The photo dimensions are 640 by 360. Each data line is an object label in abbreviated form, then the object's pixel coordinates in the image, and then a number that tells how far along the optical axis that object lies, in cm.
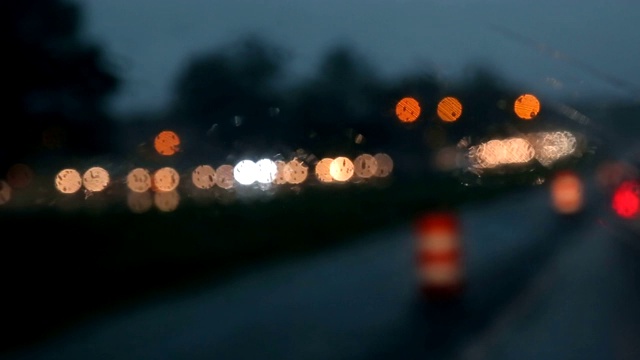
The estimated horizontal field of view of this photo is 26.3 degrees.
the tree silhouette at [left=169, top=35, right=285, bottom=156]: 1625
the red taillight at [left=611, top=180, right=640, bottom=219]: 1252
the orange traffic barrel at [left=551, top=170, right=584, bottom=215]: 1916
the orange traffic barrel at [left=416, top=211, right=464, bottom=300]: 1193
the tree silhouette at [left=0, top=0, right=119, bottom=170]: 1734
